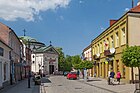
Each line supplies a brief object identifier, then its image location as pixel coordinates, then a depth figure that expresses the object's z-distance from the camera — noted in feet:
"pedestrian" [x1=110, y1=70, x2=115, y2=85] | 54.35
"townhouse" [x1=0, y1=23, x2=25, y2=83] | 58.38
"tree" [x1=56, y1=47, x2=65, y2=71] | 195.02
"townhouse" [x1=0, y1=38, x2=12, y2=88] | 44.39
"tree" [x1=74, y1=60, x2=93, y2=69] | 75.14
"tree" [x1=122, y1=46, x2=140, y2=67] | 35.52
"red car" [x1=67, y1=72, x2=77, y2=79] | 92.49
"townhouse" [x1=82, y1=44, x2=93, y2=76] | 112.32
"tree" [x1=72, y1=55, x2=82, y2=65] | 186.41
